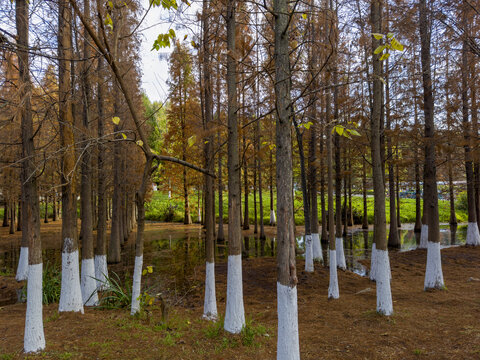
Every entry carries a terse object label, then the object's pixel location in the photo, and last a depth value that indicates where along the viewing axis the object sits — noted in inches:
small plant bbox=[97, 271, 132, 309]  305.3
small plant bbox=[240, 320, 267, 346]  219.5
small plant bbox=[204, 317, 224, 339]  230.1
